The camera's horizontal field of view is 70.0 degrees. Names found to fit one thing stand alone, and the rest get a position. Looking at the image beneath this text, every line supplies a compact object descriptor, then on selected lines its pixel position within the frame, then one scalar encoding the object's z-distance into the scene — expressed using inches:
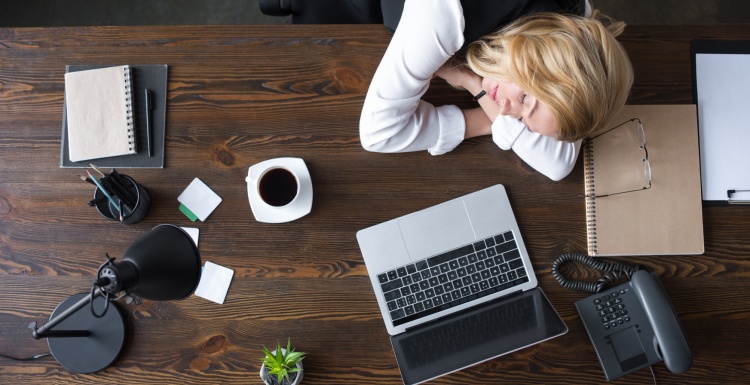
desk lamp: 28.6
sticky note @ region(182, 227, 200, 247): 42.4
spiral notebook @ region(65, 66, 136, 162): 42.9
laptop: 40.9
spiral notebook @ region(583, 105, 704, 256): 42.8
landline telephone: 39.2
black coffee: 41.4
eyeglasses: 43.0
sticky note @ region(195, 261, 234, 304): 42.2
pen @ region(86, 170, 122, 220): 38.2
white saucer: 42.5
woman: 35.2
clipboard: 43.7
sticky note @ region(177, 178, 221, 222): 42.8
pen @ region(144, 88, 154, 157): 43.3
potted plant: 38.9
